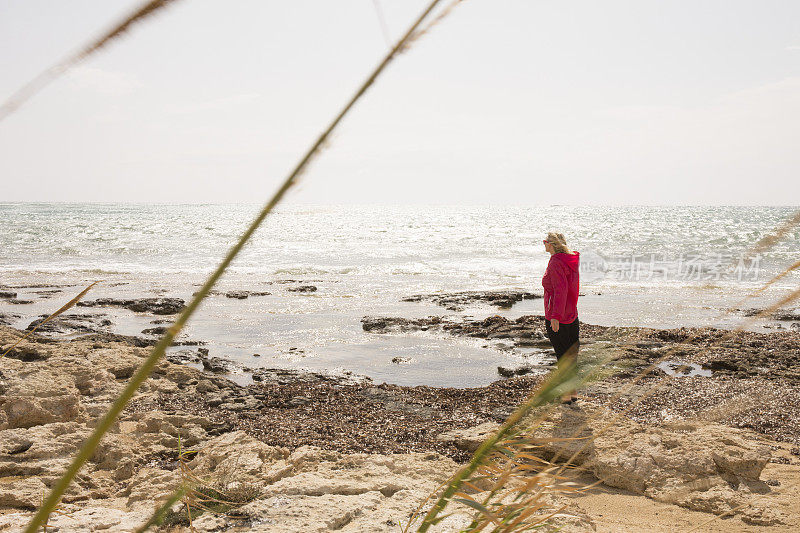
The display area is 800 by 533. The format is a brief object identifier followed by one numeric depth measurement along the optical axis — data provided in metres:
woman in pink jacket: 6.16
